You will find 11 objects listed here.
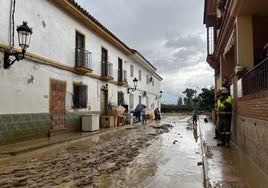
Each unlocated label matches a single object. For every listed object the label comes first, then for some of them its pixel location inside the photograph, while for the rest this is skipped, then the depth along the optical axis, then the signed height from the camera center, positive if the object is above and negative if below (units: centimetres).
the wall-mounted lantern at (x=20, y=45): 613 +188
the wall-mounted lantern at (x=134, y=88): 1636 +130
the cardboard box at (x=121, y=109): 1249 -37
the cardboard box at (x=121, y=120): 1253 -110
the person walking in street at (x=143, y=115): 1515 -93
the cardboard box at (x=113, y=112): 1218 -54
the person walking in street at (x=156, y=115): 1824 -112
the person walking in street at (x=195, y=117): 1210 -89
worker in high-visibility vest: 576 -43
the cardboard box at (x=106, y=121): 1145 -104
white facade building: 637 +152
